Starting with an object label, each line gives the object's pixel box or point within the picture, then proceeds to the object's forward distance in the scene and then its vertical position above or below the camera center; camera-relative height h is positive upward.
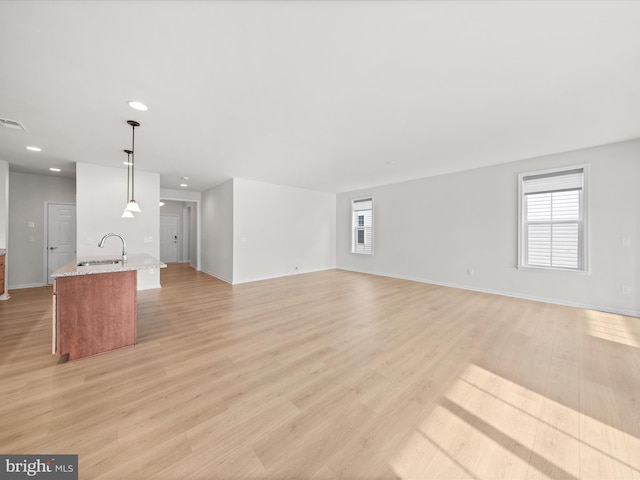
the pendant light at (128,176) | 3.44 +1.23
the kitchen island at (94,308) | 2.38 -0.76
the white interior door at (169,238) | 9.43 -0.10
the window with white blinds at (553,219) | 4.03 +0.35
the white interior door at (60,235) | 5.60 -0.01
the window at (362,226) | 7.38 +0.36
